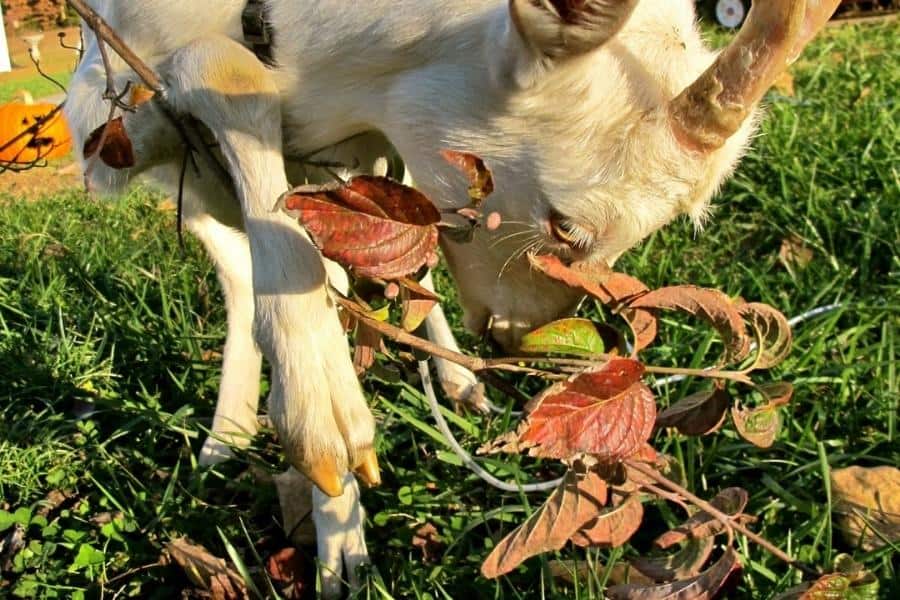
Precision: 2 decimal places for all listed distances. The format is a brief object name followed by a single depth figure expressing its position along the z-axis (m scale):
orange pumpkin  1.42
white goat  0.86
